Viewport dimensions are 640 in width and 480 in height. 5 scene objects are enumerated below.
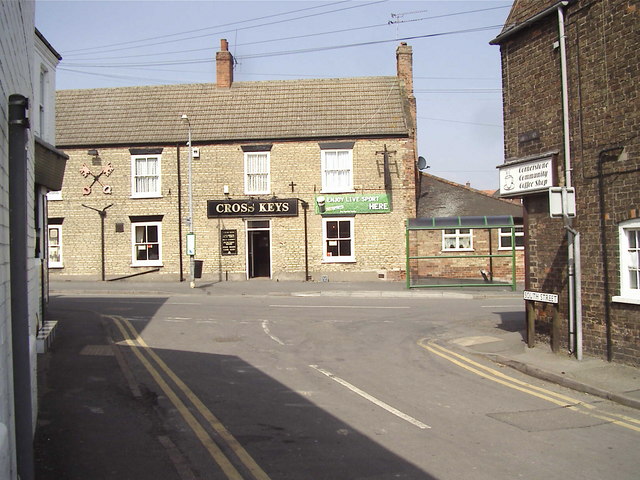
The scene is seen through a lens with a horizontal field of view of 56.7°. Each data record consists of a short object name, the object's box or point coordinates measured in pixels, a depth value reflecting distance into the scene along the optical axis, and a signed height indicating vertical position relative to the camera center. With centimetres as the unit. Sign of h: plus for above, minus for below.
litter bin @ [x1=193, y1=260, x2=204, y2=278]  2744 -74
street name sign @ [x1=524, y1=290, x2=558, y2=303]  1079 -97
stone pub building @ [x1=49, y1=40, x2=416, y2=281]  2738 +276
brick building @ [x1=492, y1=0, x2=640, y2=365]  948 +154
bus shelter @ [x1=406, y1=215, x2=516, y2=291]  2705 -33
